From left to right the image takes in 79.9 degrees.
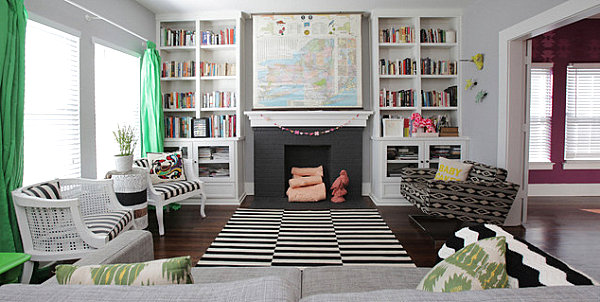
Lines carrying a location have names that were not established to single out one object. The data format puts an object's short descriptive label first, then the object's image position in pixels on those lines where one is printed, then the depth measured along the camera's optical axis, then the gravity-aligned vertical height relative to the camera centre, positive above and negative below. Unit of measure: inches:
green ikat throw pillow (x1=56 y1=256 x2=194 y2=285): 36.8 -13.7
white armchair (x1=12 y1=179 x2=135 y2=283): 92.0 -22.5
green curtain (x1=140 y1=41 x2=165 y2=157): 181.6 +20.6
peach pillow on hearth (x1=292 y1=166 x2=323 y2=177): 214.2 -16.6
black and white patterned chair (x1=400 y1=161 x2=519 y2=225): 130.2 -20.4
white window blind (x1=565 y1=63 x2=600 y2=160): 216.5 +18.0
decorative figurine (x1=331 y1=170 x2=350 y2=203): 201.7 -24.8
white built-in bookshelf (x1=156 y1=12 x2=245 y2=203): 199.2 +23.8
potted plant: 136.9 -6.0
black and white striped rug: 117.5 -37.1
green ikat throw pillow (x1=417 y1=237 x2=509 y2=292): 38.9 -14.3
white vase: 136.8 -7.3
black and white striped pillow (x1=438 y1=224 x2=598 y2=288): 39.6 -14.8
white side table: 132.7 -17.6
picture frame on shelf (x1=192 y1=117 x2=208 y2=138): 201.9 +9.2
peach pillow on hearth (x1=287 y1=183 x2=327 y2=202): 200.1 -28.4
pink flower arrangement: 194.5 +11.1
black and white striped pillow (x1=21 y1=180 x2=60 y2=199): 93.3 -12.6
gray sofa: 29.4 -12.9
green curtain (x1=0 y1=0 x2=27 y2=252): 91.0 +8.7
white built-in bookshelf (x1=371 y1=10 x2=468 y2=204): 196.2 +28.5
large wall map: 202.2 +47.2
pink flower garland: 205.6 +7.1
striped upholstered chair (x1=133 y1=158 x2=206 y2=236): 147.1 -20.4
